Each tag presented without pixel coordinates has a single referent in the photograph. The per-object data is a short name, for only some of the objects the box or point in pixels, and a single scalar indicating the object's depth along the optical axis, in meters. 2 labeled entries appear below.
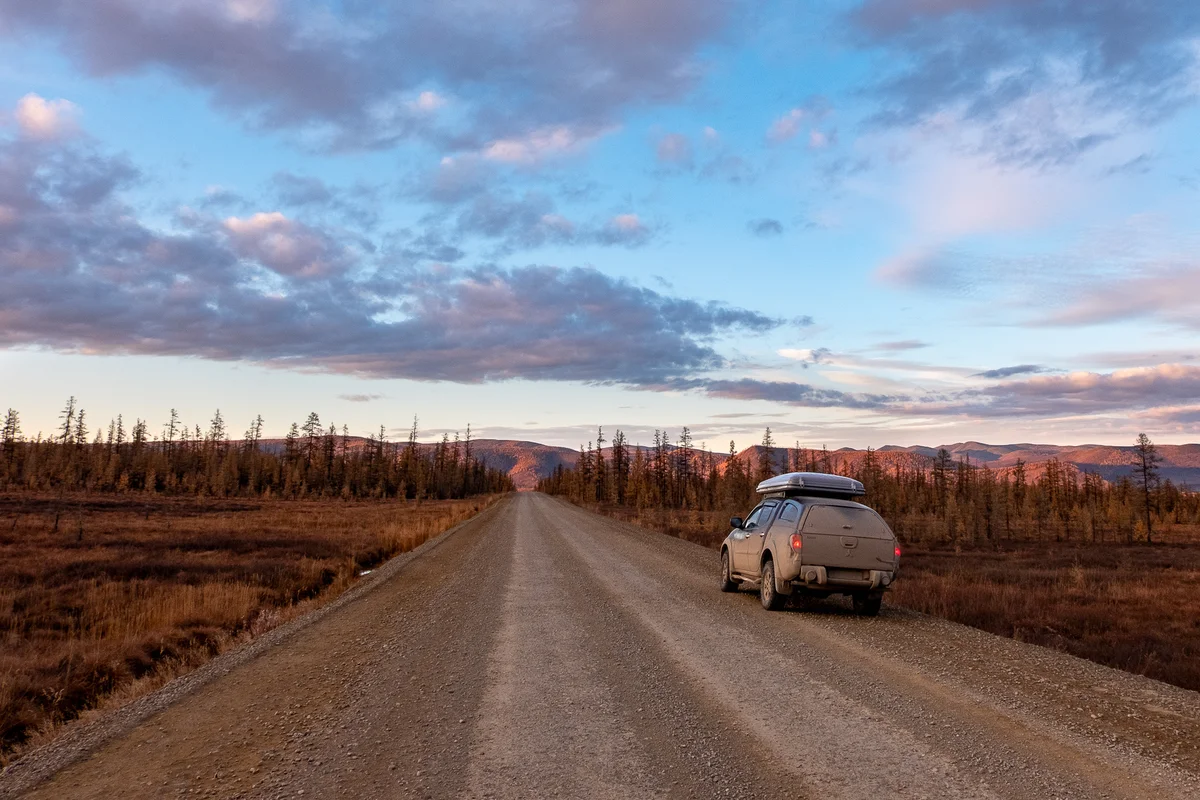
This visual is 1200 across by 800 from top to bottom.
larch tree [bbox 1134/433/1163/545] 64.93
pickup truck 10.72
